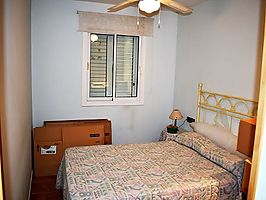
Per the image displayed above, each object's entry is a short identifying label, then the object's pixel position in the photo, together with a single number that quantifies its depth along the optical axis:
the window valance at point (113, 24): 3.88
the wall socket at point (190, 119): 3.88
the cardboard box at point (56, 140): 3.56
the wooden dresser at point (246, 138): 1.54
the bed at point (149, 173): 2.10
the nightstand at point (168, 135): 3.69
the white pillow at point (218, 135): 2.72
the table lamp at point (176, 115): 3.88
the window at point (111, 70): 4.06
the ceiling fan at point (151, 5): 2.28
